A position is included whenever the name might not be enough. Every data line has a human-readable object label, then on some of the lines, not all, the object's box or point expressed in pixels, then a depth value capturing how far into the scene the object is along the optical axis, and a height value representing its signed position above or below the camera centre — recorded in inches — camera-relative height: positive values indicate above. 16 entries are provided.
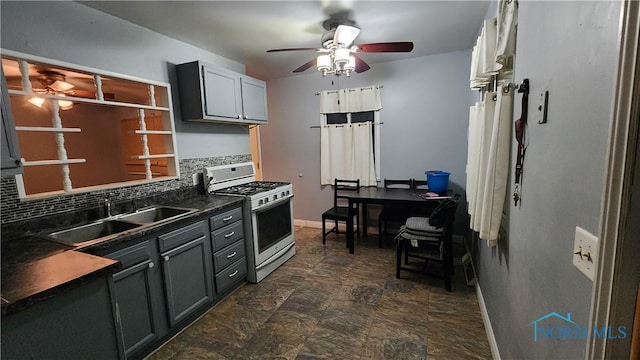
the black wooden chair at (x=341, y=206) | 144.7 -35.7
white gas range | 108.7 -28.0
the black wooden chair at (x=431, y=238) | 101.1 -36.0
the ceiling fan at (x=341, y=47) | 91.8 +33.8
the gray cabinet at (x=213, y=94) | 105.2 +23.3
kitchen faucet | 82.4 -16.3
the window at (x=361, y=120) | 157.4 +15.5
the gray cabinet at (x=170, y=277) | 67.3 -36.4
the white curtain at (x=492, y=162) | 58.0 -4.9
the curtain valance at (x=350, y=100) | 152.1 +26.2
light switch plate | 27.1 -12.1
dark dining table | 121.7 -25.3
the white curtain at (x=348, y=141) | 155.6 +2.8
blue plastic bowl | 130.3 -18.6
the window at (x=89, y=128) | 75.7 +12.8
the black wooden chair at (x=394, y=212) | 151.9 -37.9
